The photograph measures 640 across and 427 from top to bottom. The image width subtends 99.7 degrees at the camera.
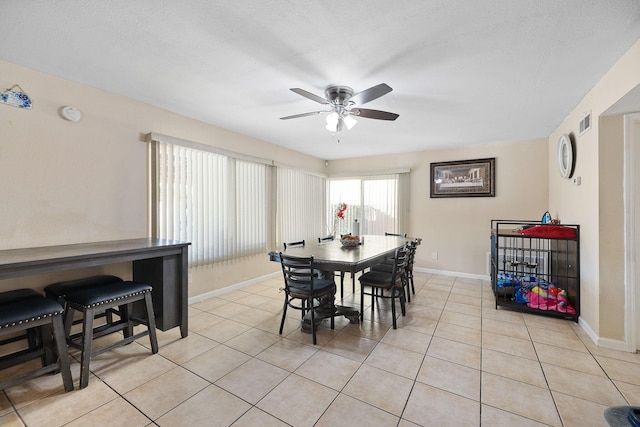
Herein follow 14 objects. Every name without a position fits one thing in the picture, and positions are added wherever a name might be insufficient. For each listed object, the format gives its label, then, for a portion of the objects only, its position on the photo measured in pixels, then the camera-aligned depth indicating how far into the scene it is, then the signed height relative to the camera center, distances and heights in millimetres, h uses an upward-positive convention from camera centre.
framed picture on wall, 4613 +638
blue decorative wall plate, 2113 +918
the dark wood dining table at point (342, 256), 2414 -420
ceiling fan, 2453 +972
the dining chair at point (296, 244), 3571 -421
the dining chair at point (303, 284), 2465 -688
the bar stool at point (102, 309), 1922 -755
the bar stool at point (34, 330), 1679 -822
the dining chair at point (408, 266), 3339 -704
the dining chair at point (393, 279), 2854 -731
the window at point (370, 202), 5419 +250
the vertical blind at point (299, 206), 4902 +145
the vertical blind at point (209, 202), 3160 +151
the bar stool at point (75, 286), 2139 -609
